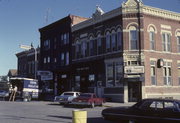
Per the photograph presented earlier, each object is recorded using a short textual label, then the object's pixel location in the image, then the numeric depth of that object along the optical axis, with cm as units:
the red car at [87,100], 2472
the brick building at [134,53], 3136
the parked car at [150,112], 1095
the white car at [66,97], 2777
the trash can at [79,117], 856
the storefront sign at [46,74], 4594
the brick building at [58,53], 4266
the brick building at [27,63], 5788
